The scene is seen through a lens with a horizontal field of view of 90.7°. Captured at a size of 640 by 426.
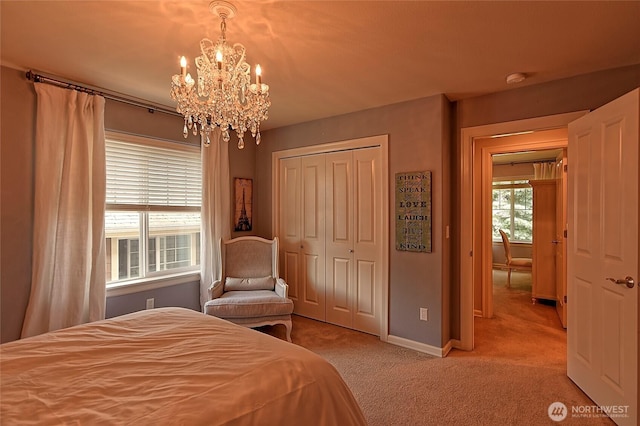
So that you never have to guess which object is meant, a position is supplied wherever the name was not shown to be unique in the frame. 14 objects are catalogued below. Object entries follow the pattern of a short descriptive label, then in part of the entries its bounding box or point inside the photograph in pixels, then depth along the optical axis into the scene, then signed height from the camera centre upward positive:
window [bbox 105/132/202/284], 3.09 +0.03
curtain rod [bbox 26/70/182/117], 2.48 +1.07
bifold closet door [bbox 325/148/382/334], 3.45 -0.33
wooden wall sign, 3.05 -0.01
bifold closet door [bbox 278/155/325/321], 3.90 -0.27
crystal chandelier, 1.79 +0.72
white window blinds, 3.07 +0.39
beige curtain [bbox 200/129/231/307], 3.68 +0.04
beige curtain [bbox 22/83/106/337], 2.49 -0.01
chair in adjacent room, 5.75 -0.98
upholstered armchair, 3.12 -0.85
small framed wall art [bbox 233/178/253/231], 4.19 +0.08
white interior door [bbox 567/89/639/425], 1.94 -0.32
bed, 1.02 -0.64
